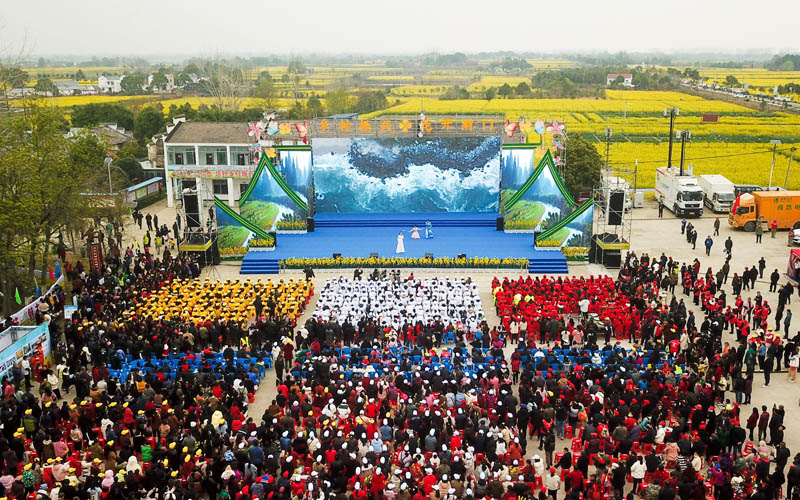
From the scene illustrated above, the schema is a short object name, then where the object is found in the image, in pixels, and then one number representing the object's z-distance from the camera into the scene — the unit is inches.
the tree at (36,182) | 906.7
